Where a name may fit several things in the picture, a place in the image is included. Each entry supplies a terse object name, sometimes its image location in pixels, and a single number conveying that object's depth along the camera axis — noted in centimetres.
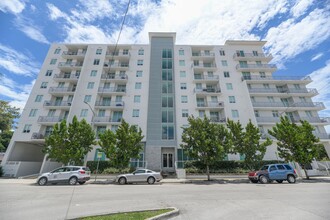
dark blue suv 1568
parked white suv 1492
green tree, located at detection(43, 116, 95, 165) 1858
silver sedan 1591
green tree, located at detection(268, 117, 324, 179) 1869
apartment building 2581
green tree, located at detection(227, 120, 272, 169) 1979
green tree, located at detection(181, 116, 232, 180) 1806
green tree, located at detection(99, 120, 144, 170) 1838
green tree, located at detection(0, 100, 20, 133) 2823
